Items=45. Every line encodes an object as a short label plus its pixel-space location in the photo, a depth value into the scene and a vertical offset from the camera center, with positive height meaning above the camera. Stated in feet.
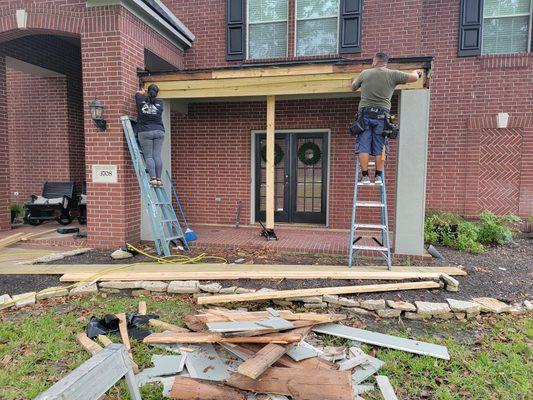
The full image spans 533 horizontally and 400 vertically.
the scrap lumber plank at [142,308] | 13.19 -4.96
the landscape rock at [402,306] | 13.35 -4.75
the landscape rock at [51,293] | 14.70 -4.89
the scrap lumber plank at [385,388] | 8.72 -5.22
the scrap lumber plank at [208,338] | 9.66 -4.57
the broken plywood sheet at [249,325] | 9.84 -4.19
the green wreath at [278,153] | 27.96 +1.65
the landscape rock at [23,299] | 14.03 -4.93
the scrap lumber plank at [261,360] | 8.23 -4.42
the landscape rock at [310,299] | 13.99 -4.74
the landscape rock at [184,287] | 15.10 -4.70
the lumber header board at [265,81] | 19.08 +5.20
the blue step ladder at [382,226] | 16.59 -2.36
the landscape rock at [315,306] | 14.01 -5.00
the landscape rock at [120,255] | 18.88 -4.24
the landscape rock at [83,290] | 15.15 -4.88
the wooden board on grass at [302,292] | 13.74 -4.49
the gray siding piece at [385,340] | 10.79 -5.10
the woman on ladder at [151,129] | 19.42 +2.40
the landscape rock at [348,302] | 13.82 -4.80
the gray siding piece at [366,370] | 9.34 -5.16
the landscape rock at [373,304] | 13.61 -4.80
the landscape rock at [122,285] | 15.47 -4.73
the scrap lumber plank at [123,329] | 10.82 -4.89
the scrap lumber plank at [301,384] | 8.16 -4.78
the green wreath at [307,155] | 27.37 +1.65
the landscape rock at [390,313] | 13.42 -5.03
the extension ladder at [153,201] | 19.52 -1.53
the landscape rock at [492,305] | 13.44 -4.77
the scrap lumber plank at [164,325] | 11.71 -4.97
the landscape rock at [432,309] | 13.23 -4.79
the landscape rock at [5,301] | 13.83 -4.95
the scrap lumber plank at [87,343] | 10.50 -5.05
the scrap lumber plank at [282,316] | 11.25 -4.48
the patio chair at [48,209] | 26.66 -2.70
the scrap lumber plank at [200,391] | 8.21 -4.93
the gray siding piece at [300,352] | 9.50 -4.71
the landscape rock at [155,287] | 15.33 -4.75
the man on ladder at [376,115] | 16.57 +2.80
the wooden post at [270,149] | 21.47 +1.51
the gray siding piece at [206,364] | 9.24 -5.03
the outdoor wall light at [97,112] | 19.69 +3.25
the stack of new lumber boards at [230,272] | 15.55 -4.30
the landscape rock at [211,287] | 14.79 -4.60
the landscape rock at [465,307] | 13.30 -4.73
